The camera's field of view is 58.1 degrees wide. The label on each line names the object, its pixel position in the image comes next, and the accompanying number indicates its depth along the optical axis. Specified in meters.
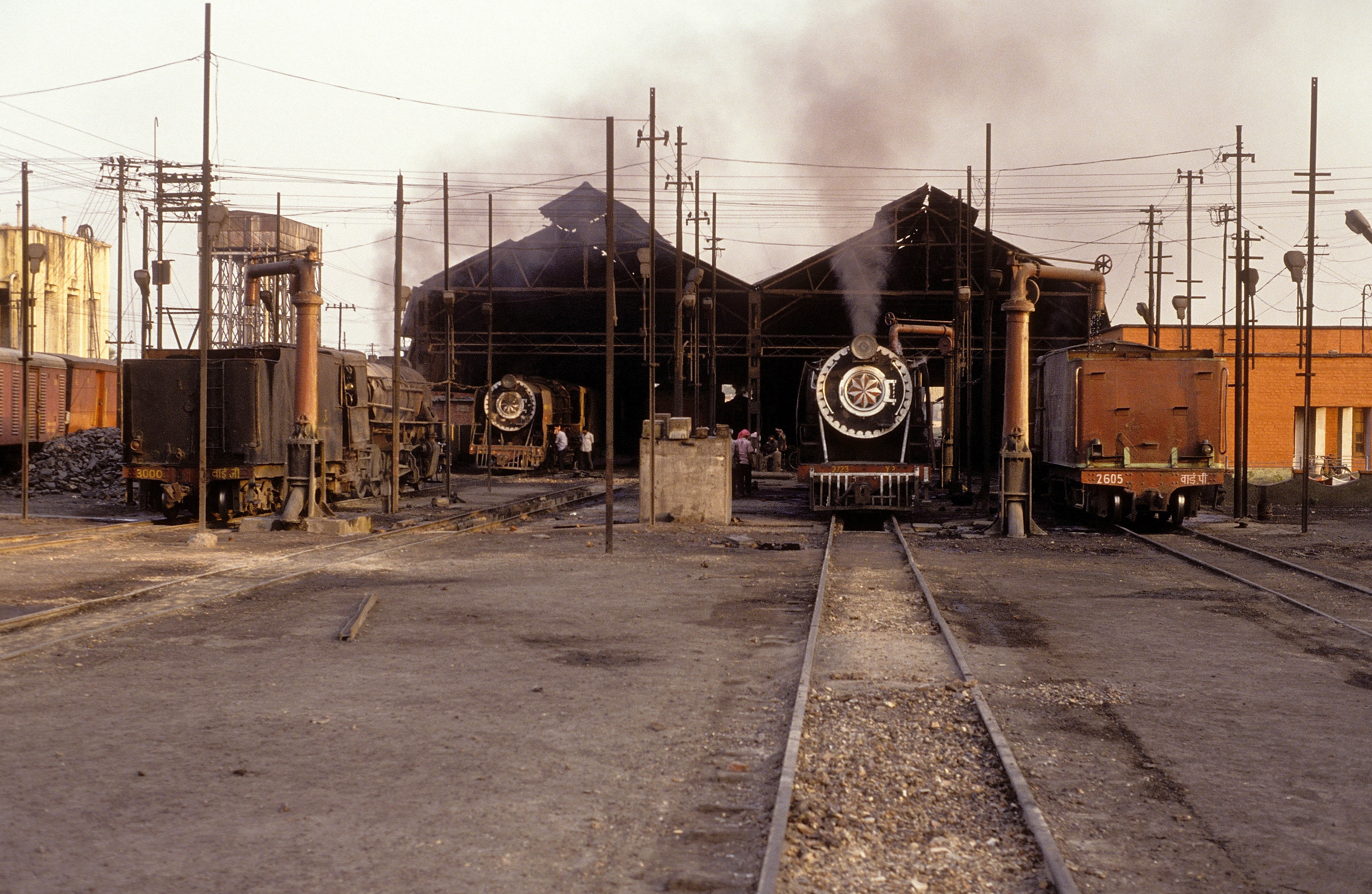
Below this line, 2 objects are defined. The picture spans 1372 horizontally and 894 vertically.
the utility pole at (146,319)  38.69
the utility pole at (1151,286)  44.12
